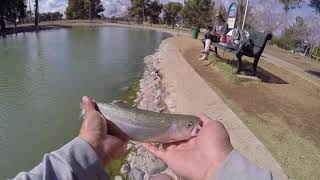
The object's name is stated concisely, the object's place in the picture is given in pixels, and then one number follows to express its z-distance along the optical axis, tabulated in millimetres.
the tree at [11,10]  27000
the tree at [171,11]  42865
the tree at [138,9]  45986
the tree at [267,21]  27396
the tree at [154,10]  46160
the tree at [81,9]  49697
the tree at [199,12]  32055
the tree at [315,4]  7881
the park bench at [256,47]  6472
